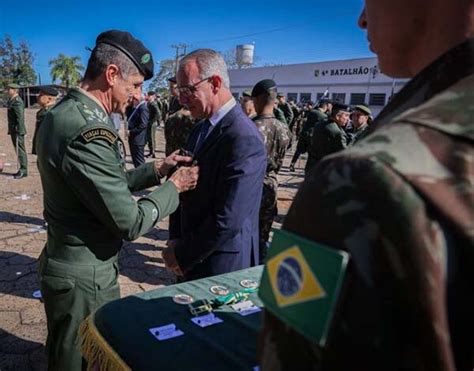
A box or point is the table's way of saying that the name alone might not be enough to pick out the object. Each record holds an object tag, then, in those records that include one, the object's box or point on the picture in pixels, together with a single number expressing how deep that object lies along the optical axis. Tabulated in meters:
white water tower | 48.59
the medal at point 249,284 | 1.55
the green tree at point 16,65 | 50.56
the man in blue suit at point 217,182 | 1.92
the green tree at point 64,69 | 56.41
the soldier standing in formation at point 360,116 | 6.66
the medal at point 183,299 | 1.40
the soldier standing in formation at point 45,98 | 6.37
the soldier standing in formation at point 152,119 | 10.27
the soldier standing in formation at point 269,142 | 4.09
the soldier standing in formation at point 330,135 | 5.89
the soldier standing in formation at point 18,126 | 7.73
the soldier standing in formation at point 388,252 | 0.42
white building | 27.67
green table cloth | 1.08
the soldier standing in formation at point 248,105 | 5.83
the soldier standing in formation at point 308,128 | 8.95
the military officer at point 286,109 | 11.23
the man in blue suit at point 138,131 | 7.57
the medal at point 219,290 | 1.49
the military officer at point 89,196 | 1.62
